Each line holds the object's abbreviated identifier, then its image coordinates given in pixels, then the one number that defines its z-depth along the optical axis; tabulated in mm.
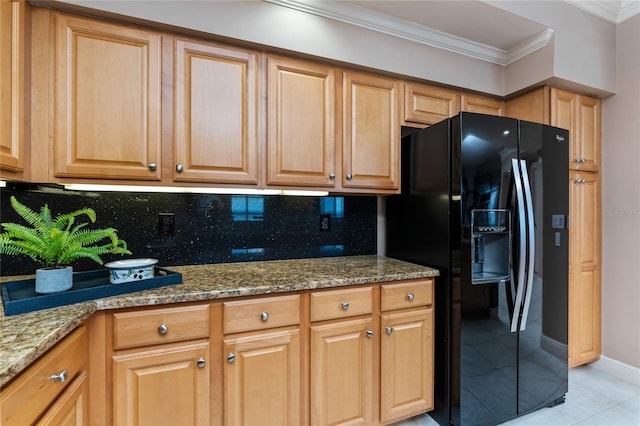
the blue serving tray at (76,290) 1040
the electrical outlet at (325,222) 2154
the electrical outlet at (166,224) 1770
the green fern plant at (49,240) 1098
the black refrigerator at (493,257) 1652
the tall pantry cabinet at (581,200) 2217
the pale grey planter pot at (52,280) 1124
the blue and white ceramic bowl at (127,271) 1283
